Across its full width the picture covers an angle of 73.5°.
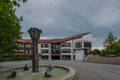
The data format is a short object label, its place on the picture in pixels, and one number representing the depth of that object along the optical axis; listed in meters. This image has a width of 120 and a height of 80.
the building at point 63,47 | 32.18
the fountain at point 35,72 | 6.14
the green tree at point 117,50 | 18.39
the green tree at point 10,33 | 9.86
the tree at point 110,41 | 22.82
